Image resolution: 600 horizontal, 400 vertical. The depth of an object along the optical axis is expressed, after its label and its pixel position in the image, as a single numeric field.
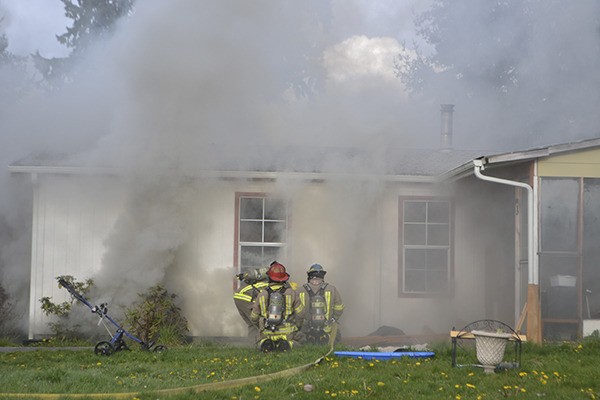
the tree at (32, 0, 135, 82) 32.50
